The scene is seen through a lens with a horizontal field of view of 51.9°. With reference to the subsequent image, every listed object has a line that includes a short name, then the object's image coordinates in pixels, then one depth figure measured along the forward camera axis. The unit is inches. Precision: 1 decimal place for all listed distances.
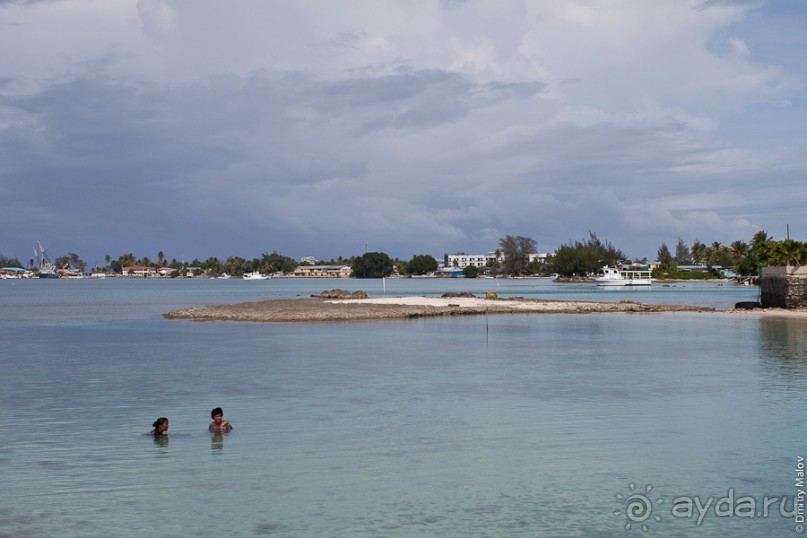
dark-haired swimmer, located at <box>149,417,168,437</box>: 849.5
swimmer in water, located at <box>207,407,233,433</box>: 870.4
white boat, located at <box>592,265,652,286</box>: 7229.3
